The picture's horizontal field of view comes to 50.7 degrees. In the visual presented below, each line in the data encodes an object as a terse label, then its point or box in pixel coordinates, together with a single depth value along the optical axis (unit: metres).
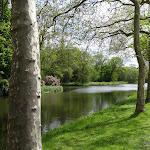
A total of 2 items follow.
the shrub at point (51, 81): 38.07
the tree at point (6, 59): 16.91
